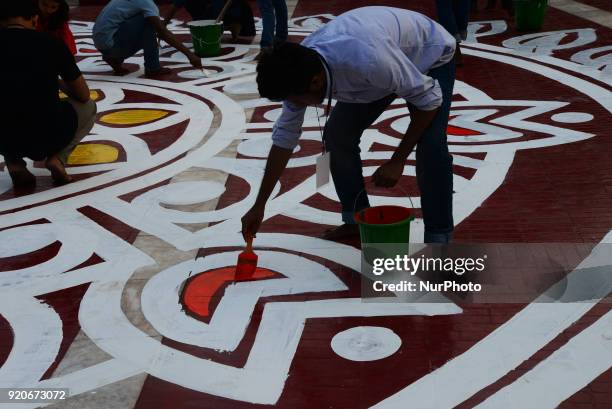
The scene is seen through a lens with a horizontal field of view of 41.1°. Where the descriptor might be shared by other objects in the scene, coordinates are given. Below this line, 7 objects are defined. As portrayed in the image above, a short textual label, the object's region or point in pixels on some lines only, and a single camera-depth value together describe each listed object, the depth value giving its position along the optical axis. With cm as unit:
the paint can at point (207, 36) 841
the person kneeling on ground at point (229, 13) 907
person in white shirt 291
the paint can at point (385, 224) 343
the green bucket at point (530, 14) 879
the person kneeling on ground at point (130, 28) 749
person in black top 469
